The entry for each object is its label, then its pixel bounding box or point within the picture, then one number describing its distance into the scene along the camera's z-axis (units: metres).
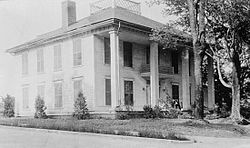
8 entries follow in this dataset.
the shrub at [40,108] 24.08
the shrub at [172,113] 23.18
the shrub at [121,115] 21.17
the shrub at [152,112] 22.47
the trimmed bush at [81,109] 21.83
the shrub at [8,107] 25.45
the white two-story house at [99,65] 23.22
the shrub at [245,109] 27.81
